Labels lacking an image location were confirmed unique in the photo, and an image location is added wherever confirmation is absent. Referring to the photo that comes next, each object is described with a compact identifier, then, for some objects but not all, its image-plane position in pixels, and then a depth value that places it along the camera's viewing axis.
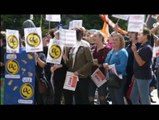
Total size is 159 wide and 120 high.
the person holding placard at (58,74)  8.05
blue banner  7.87
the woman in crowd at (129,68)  7.99
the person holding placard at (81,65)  7.97
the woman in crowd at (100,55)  8.30
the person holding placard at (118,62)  7.77
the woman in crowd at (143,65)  7.51
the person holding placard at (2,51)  8.09
